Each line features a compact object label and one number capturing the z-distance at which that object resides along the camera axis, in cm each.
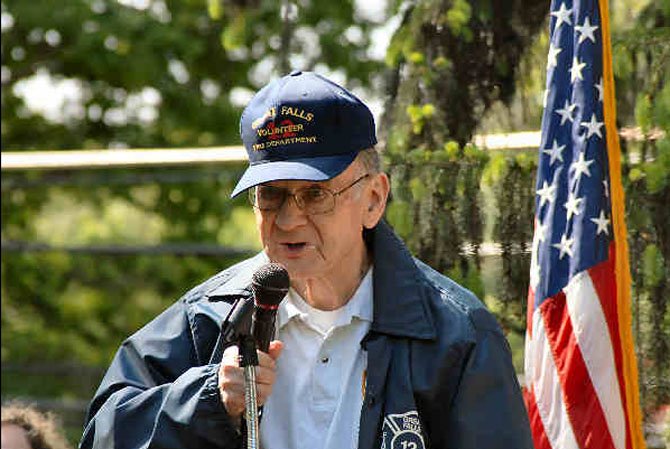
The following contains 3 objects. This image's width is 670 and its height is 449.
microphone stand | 579
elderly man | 623
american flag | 785
